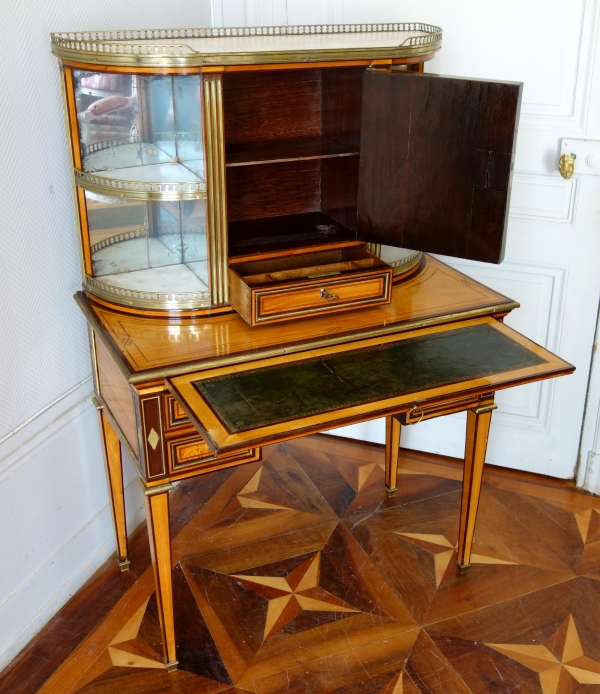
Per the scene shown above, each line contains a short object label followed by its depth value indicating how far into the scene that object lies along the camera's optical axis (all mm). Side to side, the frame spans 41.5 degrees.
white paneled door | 1923
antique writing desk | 1422
